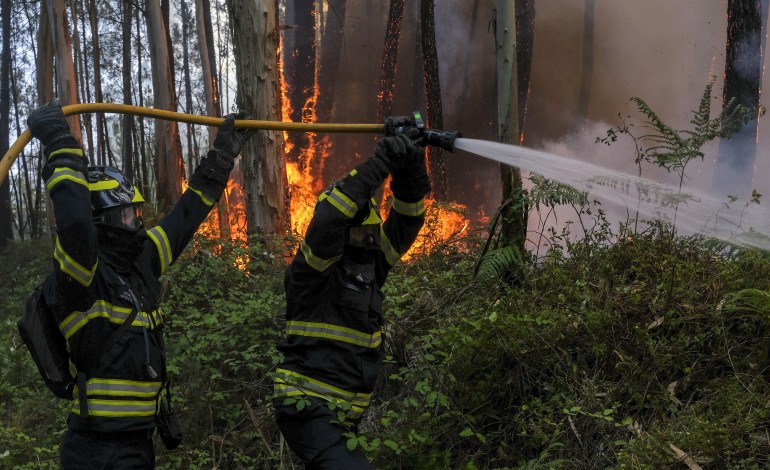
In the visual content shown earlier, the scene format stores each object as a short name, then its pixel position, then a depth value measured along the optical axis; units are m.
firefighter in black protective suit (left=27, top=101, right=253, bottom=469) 3.55
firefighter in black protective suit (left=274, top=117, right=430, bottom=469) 3.72
